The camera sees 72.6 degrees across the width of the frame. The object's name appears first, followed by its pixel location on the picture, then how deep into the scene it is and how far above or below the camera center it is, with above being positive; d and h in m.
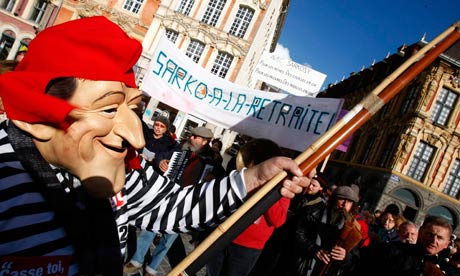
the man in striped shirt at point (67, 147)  0.96 -0.25
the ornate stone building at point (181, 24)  20.62 +4.99
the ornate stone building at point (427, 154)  19.39 +3.88
